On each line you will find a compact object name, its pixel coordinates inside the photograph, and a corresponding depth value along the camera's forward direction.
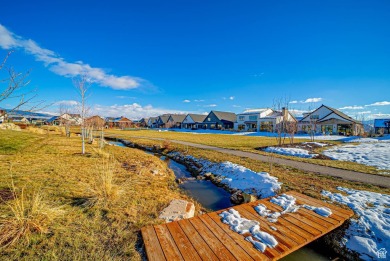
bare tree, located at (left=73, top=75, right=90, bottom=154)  11.08
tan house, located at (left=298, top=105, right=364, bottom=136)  33.64
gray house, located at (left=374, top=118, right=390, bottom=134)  39.79
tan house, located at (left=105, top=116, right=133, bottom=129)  72.12
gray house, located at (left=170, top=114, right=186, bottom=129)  68.69
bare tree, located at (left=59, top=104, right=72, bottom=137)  23.20
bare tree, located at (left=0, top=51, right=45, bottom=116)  2.60
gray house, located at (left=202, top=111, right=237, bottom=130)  54.08
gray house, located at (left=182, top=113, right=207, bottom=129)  60.50
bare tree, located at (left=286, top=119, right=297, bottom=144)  16.99
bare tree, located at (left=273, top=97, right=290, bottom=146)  12.09
